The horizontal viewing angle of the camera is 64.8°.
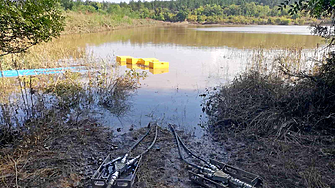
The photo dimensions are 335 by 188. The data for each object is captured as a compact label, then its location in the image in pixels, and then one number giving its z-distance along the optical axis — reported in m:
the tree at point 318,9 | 4.10
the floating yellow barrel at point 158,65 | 9.89
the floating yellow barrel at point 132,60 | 10.70
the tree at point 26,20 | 3.25
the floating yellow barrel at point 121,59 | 10.91
